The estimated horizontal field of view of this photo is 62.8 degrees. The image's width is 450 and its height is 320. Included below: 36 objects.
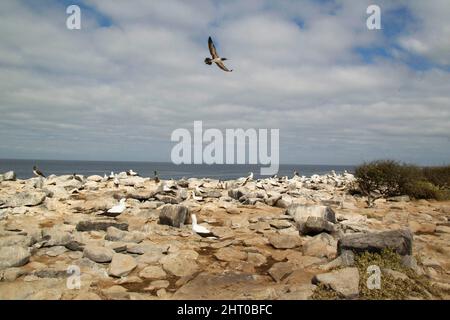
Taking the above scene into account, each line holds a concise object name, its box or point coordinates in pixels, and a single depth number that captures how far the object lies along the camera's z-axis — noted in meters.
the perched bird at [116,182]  22.37
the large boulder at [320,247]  9.62
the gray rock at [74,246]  9.62
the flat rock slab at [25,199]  14.36
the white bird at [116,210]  13.75
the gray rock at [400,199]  20.73
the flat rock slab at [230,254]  9.56
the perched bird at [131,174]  29.98
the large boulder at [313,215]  11.55
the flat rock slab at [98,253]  8.80
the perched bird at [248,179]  25.75
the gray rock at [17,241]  9.35
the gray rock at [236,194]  18.62
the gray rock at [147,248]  9.62
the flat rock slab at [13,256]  8.09
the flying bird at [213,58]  9.32
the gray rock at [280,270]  8.08
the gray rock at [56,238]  9.76
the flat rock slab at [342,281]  6.33
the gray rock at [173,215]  12.60
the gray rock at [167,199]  16.73
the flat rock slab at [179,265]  8.48
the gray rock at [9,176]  24.14
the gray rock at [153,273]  8.26
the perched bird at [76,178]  24.29
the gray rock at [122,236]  10.56
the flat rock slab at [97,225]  11.45
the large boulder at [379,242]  8.02
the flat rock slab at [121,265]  8.16
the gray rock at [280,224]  12.56
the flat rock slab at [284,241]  10.63
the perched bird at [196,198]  17.52
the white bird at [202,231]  11.71
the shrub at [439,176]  25.05
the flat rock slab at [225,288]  6.80
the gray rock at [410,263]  7.66
